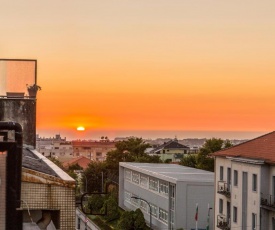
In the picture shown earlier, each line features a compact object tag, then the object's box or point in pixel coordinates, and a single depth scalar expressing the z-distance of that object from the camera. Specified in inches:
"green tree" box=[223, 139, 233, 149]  2962.1
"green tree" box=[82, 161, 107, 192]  3823.8
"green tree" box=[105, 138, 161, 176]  3951.8
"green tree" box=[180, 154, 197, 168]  3347.0
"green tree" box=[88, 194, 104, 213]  2648.1
